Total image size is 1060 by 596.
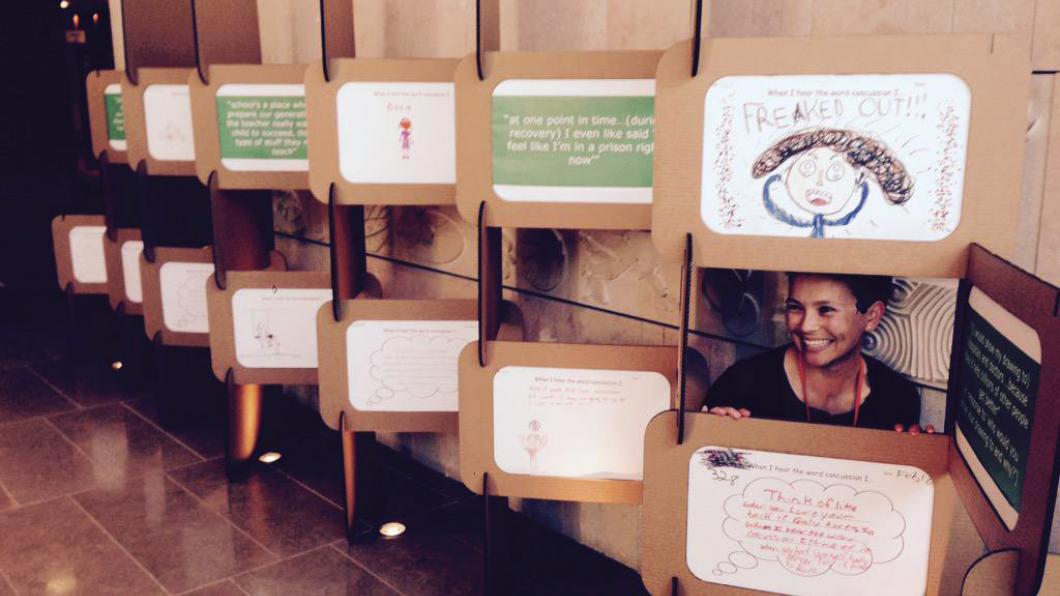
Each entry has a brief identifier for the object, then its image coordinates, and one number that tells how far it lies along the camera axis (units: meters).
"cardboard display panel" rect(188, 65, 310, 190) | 2.58
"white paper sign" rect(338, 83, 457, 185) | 2.10
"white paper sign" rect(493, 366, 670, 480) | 1.90
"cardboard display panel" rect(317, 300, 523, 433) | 2.27
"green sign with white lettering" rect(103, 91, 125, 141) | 3.54
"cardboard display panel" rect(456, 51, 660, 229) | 1.75
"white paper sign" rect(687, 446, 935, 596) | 1.42
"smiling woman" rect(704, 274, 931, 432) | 1.67
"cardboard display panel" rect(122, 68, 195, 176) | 3.00
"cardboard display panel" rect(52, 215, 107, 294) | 3.95
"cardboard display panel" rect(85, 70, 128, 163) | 3.54
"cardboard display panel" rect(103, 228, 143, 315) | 3.57
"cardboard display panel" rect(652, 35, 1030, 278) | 1.27
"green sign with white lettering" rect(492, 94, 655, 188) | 1.76
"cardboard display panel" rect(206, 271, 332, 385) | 2.71
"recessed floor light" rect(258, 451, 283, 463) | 3.12
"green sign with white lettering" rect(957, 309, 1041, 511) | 1.08
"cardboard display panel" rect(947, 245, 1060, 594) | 1.02
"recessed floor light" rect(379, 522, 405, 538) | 2.60
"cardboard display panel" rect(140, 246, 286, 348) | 3.14
